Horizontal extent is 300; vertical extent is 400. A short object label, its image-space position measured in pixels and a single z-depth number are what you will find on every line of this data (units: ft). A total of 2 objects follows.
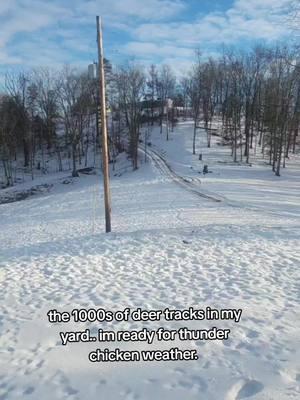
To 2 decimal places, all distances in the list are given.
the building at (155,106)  245.53
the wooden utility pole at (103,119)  44.21
